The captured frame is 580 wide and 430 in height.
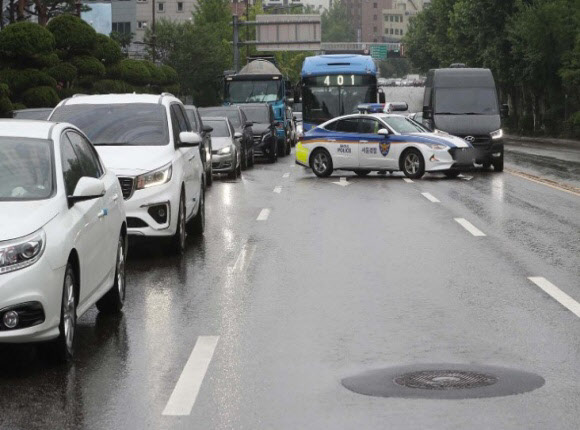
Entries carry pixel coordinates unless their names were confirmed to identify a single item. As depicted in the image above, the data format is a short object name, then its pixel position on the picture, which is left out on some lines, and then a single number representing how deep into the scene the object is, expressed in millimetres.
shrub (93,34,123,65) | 53478
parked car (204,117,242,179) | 31875
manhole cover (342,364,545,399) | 7648
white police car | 29812
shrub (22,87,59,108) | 43531
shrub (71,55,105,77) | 50281
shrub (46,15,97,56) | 49625
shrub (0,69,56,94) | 44125
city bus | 45406
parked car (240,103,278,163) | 41562
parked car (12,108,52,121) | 27697
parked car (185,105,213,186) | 27250
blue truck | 50531
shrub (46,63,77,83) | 47500
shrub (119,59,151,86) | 57469
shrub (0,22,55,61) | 44500
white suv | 14711
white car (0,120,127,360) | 8164
